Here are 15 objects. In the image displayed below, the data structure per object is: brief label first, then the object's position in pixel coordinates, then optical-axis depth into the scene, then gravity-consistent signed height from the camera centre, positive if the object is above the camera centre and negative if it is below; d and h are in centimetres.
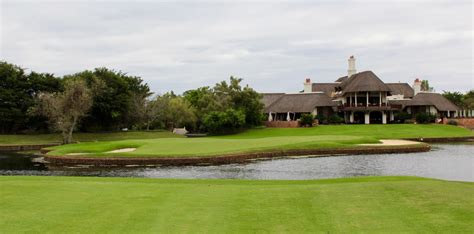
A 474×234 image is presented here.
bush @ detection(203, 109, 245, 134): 7575 +44
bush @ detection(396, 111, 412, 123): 8173 +81
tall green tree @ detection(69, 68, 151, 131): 7544 +362
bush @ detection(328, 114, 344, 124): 8096 +47
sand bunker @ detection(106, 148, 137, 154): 4335 -229
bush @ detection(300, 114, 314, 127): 7825 +37
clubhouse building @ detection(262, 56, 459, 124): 8262 +329
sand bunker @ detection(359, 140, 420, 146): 4769 -219
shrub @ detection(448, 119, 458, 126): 7598 -28
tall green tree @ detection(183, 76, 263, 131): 8050 +359
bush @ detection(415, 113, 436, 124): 7675 +42
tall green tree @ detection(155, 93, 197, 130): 8662 +235
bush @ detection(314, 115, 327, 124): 8238 +53
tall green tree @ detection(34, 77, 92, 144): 6262 +277
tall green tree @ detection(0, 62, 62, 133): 7069 +490
